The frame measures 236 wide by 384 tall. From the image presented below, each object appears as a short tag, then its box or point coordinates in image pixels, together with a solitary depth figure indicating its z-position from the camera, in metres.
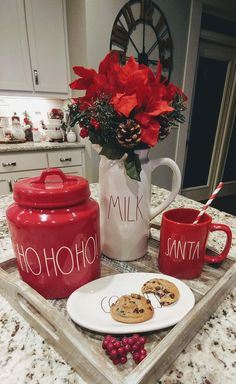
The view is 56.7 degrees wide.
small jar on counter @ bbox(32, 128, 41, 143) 2.43
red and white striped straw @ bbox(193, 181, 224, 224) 0.49
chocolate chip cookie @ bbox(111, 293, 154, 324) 0.37
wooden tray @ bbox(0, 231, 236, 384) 0.28
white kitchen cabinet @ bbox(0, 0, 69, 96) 2.00
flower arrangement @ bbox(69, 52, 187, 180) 0.42
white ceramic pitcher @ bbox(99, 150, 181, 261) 0.51
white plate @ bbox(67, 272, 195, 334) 0.36
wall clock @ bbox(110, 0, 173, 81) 2.05
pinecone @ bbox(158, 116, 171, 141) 0.47
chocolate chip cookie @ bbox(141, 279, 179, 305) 0.41
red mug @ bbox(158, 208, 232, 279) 0.45
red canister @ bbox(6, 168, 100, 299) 0.38
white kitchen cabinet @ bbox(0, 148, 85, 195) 2.10
